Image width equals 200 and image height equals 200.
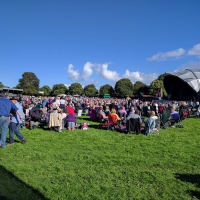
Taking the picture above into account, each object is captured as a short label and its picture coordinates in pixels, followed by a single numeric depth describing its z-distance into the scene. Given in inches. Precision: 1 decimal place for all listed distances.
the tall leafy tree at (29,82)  3746.3
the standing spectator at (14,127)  272.2
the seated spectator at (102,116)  456.0
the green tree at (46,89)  4185.5
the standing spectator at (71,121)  405.1
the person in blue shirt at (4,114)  249.3
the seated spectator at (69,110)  440.9
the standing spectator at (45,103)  692.9
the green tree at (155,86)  2793.3
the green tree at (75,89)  3939.5
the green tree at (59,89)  4018.2
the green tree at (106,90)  3745.1
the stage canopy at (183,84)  1913.1
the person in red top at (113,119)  410.3
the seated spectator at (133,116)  382.4
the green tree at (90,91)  3895.2
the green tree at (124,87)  3319.4
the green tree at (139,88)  3233.8
